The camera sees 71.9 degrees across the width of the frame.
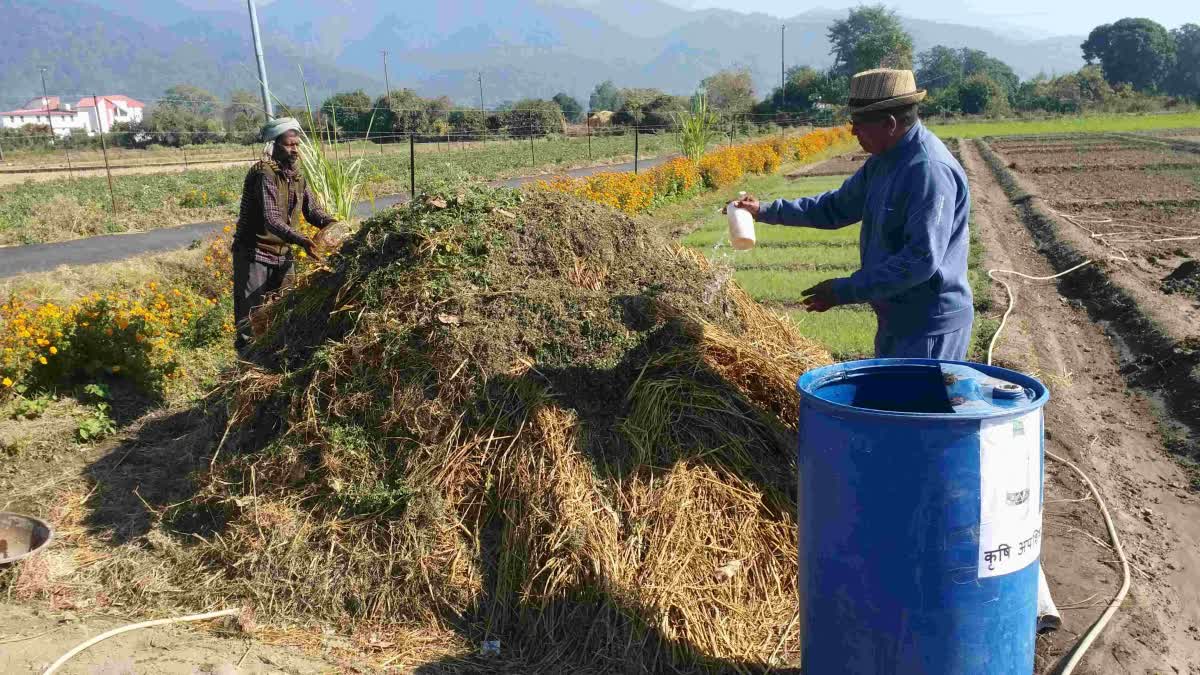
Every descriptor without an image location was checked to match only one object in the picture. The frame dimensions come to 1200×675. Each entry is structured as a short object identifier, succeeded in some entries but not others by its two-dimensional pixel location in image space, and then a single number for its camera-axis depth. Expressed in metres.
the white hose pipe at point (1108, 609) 3.02
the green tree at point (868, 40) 80.97
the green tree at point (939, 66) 91.31
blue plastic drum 2.11
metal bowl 3.93
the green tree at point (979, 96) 63.00
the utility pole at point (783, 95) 66.56
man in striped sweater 5.39
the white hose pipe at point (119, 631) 2.97
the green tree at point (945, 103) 61.84
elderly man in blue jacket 2.87
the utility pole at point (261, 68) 8.06
